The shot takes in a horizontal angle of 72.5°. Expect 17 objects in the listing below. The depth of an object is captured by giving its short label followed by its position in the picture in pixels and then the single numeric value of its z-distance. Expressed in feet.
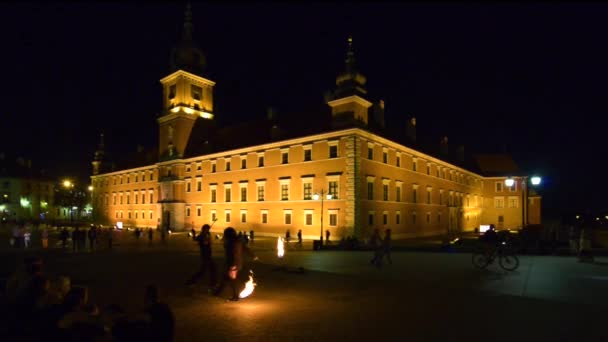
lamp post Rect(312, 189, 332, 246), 123.48
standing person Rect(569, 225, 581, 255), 73.56
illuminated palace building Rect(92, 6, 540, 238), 125.08
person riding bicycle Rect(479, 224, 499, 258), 55.57
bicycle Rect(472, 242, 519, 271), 54.70
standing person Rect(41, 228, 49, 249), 96.15
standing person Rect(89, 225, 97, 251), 91.81
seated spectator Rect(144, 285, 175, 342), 18.60
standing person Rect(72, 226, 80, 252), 89.59
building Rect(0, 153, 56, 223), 299.99
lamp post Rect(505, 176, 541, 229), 75.66
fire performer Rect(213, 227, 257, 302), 34.65
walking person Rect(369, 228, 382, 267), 59.67
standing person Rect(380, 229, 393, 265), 61.83
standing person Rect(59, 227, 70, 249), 93.76
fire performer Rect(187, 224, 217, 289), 40.37
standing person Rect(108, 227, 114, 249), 94.79
